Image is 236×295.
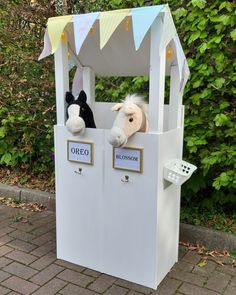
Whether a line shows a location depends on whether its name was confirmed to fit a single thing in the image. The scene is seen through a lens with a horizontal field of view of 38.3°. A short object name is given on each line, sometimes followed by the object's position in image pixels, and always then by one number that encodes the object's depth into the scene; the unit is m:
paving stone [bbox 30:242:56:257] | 3.19
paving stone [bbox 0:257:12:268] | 2.98
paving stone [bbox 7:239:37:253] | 3.26
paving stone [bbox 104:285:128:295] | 2.58
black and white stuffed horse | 2.59
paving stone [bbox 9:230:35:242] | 3.48
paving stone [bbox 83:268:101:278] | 2.81
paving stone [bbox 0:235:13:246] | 3.39
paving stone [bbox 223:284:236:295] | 2.61
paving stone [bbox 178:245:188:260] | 3.16
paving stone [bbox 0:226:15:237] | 3.59
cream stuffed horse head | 2.40
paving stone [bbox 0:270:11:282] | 2.77
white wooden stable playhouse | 2.37
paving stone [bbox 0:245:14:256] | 3.18
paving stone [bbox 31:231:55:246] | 3.40
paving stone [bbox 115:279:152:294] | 2.61
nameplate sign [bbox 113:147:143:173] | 2.48
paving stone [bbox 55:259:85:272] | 2.91
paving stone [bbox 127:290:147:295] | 2.58
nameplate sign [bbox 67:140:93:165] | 2.70
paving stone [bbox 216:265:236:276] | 2.90
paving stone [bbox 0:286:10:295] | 2.57
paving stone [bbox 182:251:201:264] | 3.07
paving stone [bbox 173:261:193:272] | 2.95
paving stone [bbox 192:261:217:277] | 2.88
